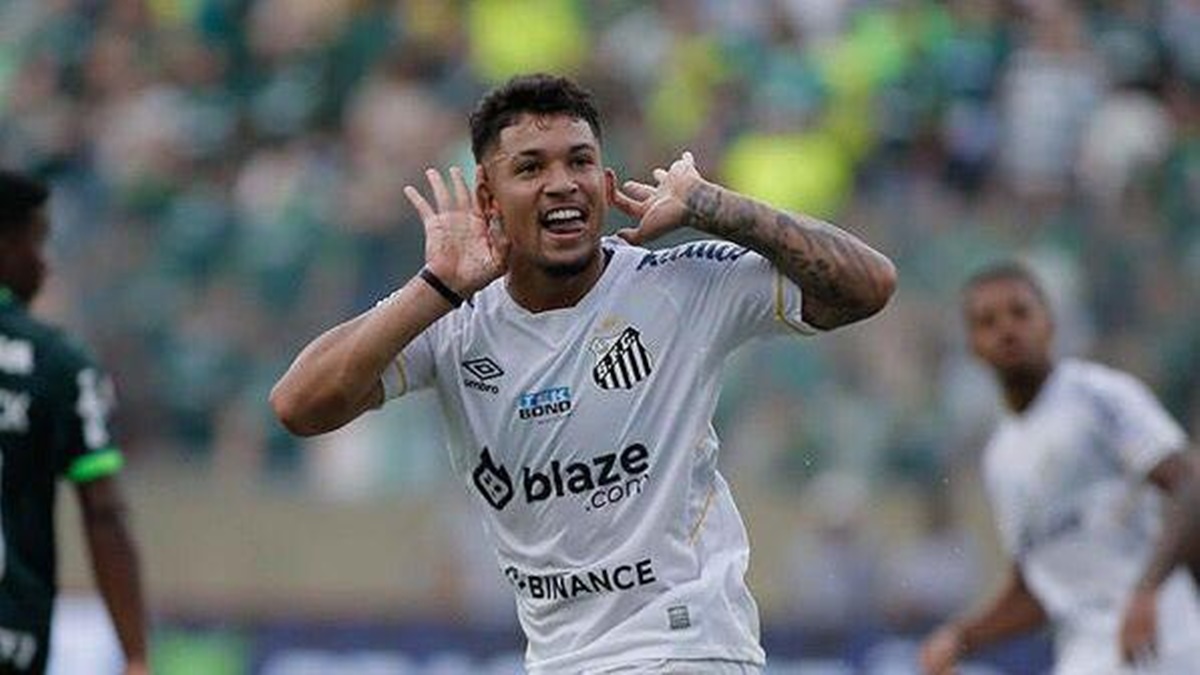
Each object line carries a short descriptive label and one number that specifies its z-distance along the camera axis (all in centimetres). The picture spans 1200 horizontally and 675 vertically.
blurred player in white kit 2339
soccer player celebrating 1577
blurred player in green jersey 1923
